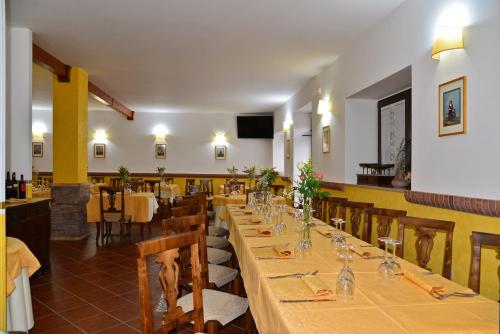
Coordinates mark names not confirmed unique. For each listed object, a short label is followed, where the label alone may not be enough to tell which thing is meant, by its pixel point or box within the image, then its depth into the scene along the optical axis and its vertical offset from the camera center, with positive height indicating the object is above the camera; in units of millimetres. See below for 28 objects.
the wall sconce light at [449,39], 3055 +1081
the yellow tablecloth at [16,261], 2516 -692
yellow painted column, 6574 +665
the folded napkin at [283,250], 2233 -519
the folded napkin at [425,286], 1601 -536
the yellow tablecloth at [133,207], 6652 -749
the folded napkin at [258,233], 2939 -543
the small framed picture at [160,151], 12258 +526
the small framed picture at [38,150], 11977 +542
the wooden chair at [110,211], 6271 -771
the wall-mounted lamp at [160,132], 12258 +1165
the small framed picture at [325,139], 6516 +508
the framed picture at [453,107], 3076 +529
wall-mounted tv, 12211 +1366
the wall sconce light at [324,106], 6543 +1087
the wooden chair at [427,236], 2342 -465
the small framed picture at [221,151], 12477 +539
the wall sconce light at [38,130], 11961 +1196
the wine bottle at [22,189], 4641 -287
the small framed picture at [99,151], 12094 +517
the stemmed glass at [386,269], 1820 -514
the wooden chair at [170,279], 1730 -572
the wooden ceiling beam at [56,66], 5668 +1707
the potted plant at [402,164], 4348 +41
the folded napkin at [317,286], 1559 -531
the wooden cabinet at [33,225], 3938 -682
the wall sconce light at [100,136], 12141 +1016
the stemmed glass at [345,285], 1557 -507
